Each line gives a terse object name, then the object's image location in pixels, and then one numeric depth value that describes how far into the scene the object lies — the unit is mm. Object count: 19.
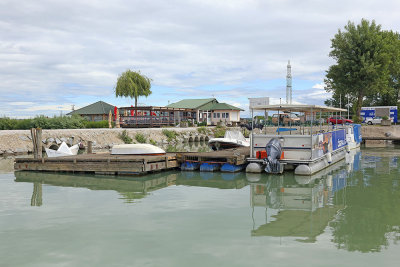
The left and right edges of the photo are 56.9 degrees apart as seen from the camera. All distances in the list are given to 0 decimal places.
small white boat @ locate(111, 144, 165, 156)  18469
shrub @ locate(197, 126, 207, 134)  49250
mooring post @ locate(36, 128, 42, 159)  19578
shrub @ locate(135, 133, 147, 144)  38594
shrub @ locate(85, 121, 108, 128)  46781
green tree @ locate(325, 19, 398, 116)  50031
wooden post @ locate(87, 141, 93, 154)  22750
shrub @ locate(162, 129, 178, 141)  43153
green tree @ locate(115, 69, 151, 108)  65750
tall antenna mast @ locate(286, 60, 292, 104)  77625
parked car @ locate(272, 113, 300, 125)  20297
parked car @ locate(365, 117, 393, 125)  51500
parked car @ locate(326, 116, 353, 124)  33638
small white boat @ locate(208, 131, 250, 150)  24125
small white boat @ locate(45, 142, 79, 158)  20484
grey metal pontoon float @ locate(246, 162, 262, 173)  16984
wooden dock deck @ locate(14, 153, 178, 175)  16812
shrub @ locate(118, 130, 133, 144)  37969
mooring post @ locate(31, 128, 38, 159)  19677
